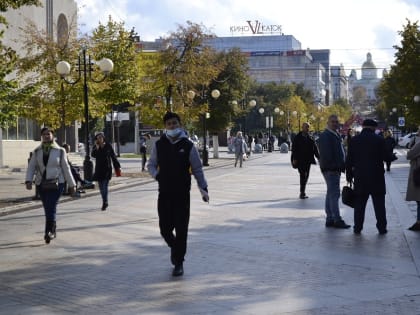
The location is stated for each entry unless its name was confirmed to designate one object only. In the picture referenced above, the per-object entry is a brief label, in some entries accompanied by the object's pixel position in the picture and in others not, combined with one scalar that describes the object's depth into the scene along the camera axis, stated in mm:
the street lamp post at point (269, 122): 70469
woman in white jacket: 10891
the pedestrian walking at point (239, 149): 36003
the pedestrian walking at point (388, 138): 27881
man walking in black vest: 8398
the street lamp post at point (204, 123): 36625
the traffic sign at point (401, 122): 67062
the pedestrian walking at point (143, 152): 32953
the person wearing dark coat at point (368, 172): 11375
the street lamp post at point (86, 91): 23531
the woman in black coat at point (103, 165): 15906
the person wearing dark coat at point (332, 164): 12273
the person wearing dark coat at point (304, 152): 17047
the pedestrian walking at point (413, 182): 11648
